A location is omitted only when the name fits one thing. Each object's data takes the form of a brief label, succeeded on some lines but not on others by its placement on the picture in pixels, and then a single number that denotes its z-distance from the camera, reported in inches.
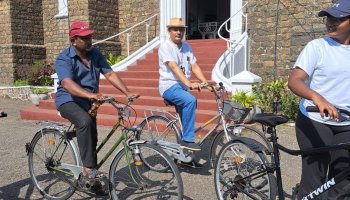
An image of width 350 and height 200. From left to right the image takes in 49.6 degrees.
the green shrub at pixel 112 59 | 495.0
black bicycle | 112.6
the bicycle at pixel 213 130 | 166.7
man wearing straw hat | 174.7
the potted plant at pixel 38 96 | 400.5
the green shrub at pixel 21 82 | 523.6
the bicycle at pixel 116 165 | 133.6
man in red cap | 138.6
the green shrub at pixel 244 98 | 290.1
